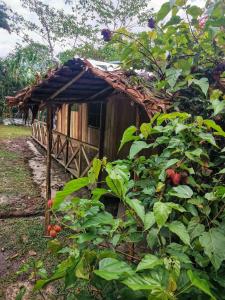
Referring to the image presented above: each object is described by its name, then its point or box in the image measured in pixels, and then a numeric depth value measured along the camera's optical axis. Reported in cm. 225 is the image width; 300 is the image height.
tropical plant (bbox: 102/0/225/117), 164
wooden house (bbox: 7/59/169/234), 212
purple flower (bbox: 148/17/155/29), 177
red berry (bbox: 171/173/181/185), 116
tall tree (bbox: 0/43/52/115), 1606
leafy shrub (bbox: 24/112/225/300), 92
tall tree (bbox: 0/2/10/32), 1796
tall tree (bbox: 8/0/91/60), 1422
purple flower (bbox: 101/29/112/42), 191
